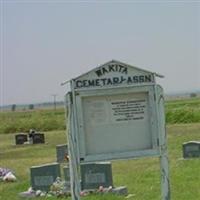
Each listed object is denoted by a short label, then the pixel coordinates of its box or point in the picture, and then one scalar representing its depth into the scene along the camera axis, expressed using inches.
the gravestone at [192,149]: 652.7
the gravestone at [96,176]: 434.9
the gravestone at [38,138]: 1287.4
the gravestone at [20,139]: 1325.0
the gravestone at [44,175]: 464.8
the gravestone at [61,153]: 745.2
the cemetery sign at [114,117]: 243.3
